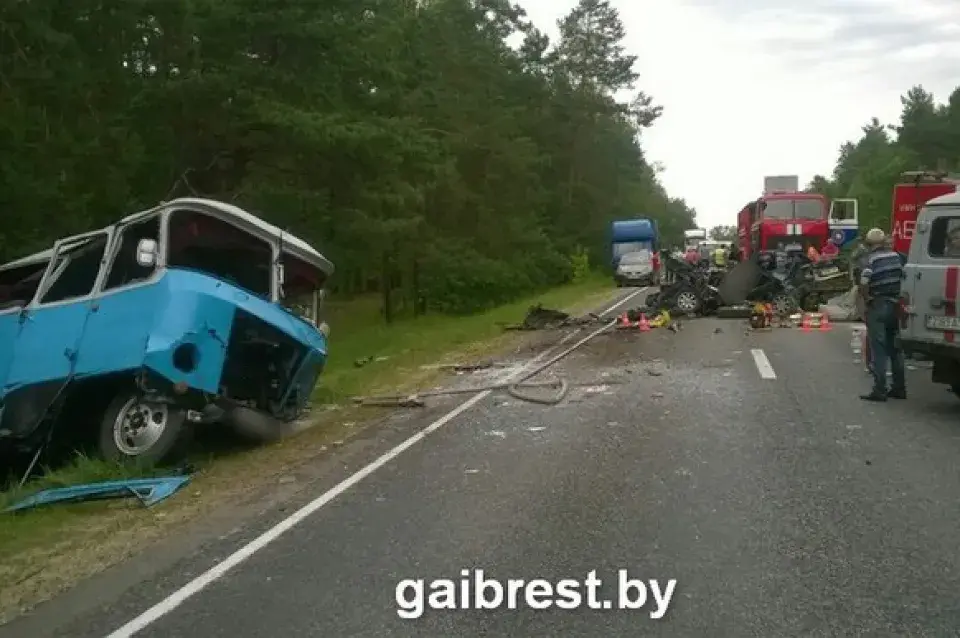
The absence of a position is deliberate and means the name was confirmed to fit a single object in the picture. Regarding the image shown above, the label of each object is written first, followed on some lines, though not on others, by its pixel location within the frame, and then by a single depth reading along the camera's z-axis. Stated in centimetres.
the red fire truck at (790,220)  3306
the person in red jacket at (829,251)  2658
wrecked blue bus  934
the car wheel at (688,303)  2497
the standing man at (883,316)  1195
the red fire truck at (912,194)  1970
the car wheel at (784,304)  2417
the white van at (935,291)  1100
